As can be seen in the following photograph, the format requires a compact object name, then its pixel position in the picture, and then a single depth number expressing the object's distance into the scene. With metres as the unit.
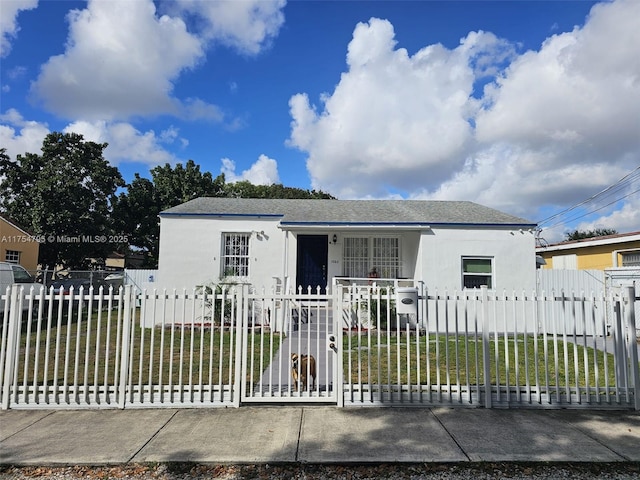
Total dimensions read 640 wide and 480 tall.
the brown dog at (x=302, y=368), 5.55
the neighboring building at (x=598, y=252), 15.94
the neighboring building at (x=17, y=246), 22.59
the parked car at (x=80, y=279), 21.10
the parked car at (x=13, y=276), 12.82
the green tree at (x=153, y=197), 29.73
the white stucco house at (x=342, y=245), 12.44
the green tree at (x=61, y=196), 24.81
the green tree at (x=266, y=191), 38.94
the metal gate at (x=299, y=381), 5.44
